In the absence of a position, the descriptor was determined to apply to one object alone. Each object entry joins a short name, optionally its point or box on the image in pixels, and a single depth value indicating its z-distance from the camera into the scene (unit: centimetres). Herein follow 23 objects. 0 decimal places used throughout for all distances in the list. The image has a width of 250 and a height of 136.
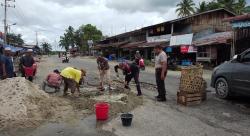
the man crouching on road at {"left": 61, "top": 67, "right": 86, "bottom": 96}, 582
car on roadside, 525
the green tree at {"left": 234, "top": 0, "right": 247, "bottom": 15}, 2633
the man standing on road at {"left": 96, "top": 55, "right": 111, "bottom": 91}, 685
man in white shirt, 560
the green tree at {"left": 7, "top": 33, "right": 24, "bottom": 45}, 5734
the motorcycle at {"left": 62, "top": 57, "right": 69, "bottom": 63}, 2563
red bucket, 426
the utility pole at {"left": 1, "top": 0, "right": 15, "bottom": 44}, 2801
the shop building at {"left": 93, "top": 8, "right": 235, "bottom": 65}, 1583
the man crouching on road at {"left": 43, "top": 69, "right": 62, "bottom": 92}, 665
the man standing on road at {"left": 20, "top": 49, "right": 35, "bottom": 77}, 686
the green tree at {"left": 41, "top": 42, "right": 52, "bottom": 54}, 7565
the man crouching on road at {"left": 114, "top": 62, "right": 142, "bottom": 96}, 643
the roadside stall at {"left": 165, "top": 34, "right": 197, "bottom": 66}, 1699
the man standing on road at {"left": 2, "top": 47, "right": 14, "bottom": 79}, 615
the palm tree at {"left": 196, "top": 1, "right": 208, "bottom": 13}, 2865
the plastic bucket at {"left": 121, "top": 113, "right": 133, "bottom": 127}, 398
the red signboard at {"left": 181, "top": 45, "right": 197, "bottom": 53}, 1677
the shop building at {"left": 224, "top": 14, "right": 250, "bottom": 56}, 1197
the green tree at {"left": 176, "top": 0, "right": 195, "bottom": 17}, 3131
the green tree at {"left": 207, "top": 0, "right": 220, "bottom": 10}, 2737
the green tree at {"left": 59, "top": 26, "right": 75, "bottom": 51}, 6409
